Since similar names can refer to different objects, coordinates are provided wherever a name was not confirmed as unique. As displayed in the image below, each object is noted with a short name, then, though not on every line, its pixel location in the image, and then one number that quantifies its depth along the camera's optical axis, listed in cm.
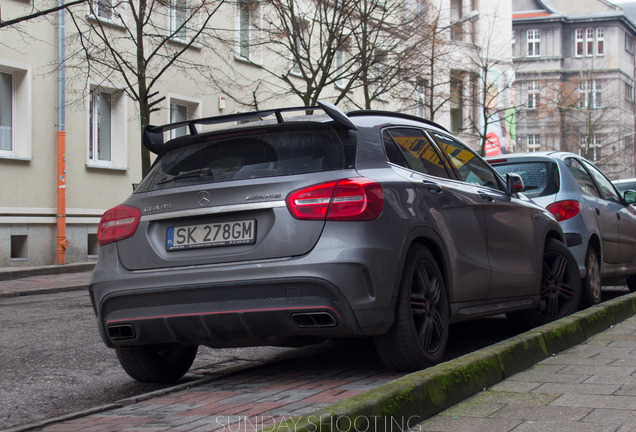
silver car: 889
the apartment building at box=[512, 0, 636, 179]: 8350
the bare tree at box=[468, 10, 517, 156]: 3821
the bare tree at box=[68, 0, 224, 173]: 1455
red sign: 3744
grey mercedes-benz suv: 489
